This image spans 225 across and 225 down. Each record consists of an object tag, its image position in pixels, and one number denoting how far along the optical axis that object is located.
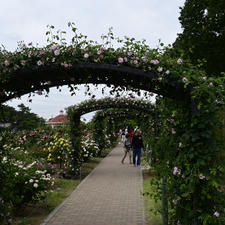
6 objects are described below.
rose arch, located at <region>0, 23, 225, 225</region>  4.36
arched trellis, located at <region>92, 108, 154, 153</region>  19.02
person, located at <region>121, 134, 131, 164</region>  15.06
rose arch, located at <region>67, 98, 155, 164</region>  12.17
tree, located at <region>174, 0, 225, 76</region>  20.78
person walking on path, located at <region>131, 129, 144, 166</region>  13.48
